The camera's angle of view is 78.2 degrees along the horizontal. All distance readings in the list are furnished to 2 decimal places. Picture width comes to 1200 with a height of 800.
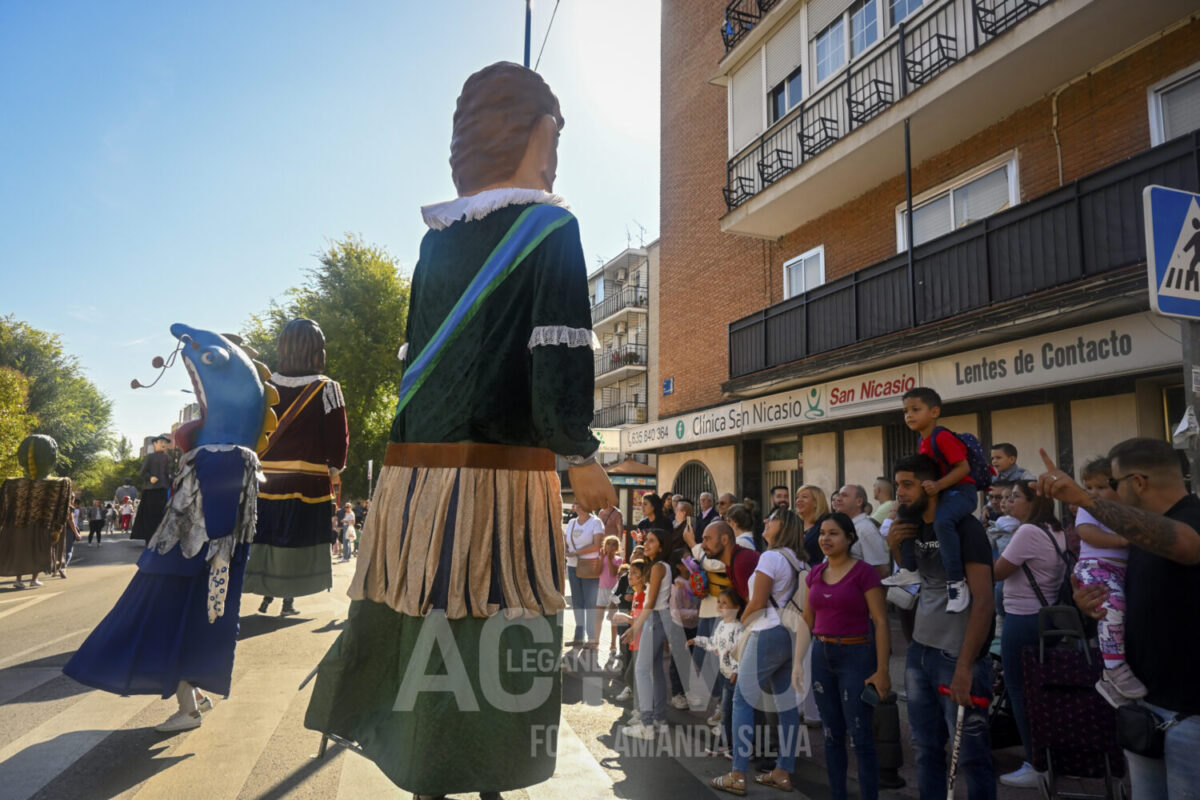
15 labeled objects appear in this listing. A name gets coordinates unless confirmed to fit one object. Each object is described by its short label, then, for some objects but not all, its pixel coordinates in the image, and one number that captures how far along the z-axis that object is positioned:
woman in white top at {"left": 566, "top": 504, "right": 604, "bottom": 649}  7.54
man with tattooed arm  2.51
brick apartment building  8.35
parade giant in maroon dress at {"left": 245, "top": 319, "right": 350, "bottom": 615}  5.81
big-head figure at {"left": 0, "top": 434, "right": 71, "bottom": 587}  9.93
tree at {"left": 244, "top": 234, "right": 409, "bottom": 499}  28.86
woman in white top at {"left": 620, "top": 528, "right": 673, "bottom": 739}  5.11
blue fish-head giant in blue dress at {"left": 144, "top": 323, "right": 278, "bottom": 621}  3.86
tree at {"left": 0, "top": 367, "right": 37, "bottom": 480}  15.99
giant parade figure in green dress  1.91
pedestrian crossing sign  3.46
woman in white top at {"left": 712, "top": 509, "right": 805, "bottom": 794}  4.21
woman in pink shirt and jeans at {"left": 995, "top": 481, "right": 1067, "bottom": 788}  4.66
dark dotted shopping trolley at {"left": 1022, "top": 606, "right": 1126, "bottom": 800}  3.68
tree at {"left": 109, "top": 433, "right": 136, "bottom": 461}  84.38
